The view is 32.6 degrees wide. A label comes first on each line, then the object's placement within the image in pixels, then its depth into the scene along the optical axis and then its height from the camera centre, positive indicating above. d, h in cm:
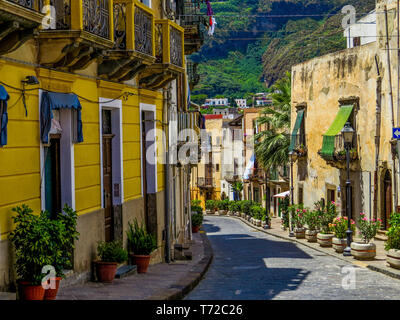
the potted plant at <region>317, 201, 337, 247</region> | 2222 -237
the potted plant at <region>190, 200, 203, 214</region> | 3783 -287
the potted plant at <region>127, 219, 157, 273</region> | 1385 -177
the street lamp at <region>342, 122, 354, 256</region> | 1906 +31
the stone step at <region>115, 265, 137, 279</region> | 1231 -206
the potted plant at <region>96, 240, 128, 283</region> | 1173 -173
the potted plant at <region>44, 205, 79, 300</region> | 877 -113
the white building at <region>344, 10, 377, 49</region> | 3419 +670
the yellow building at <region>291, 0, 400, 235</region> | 2255 +133
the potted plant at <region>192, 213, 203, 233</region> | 3334 -306
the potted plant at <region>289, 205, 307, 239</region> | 2514 -269
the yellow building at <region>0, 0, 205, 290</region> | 865 +80
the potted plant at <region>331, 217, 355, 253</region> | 2034 -240
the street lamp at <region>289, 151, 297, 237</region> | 3189 -60
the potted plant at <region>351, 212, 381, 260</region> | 1755 -231
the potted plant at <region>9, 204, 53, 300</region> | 845 -111
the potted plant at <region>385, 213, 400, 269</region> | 1502 -198
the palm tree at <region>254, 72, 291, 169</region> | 4000 +140
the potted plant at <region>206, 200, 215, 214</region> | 6631 -468
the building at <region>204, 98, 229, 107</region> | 14775 +1256
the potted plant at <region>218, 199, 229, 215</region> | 6368 -445
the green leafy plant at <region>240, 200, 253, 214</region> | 5203 -372
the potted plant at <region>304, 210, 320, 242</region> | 2359 -238
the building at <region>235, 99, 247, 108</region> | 13436 +1100
